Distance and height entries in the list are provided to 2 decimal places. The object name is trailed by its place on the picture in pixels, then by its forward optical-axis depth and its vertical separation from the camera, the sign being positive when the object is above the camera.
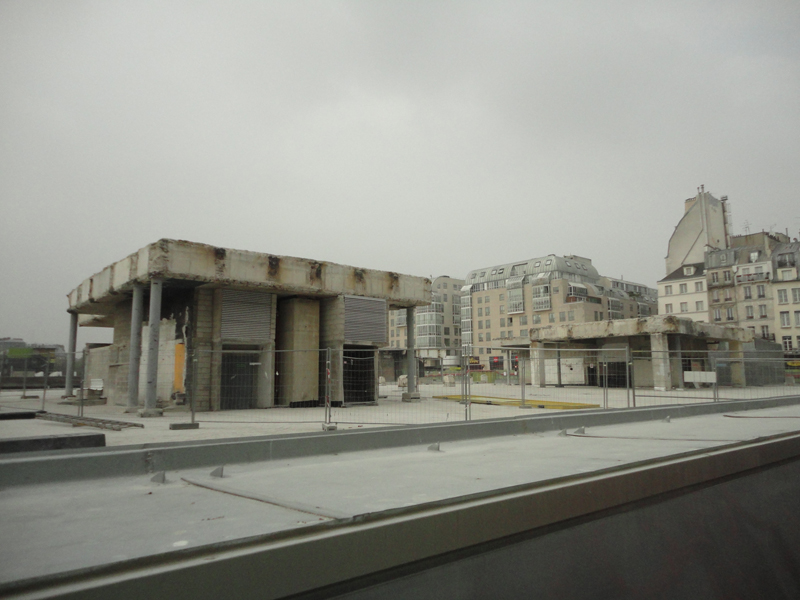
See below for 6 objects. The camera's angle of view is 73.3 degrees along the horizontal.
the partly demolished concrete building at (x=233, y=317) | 17.88 +1.95
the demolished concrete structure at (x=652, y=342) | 27.47 +1.47
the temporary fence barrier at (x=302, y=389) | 16.67 -0.89
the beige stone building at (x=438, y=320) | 105.85 +9.17
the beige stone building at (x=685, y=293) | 72.12 +9.55
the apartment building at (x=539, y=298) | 85.31 +11.35
